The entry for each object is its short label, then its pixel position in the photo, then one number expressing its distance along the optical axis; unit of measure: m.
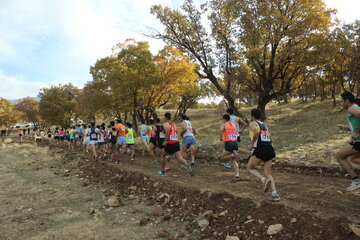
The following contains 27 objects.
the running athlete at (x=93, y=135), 12.99
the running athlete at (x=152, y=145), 11.77
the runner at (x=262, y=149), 5.34
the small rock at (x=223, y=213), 5.00
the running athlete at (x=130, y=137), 12.75
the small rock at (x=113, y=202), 6.49
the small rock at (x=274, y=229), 4.03
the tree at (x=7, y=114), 47.89
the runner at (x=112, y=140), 12.18
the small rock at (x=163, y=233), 4.73
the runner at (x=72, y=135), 19.59
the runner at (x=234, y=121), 8.52
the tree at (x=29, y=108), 59.62
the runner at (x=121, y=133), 12.08
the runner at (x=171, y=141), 8.13
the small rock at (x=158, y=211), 5.71
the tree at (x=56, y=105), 39.16
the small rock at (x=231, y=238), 4.08
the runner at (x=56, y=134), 25.17
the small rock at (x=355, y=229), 3.55
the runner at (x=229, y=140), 7.52
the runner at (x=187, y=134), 9.06
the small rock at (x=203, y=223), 4.84
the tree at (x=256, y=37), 16.80
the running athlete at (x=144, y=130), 12.84
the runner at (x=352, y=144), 4.90
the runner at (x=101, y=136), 14.20
